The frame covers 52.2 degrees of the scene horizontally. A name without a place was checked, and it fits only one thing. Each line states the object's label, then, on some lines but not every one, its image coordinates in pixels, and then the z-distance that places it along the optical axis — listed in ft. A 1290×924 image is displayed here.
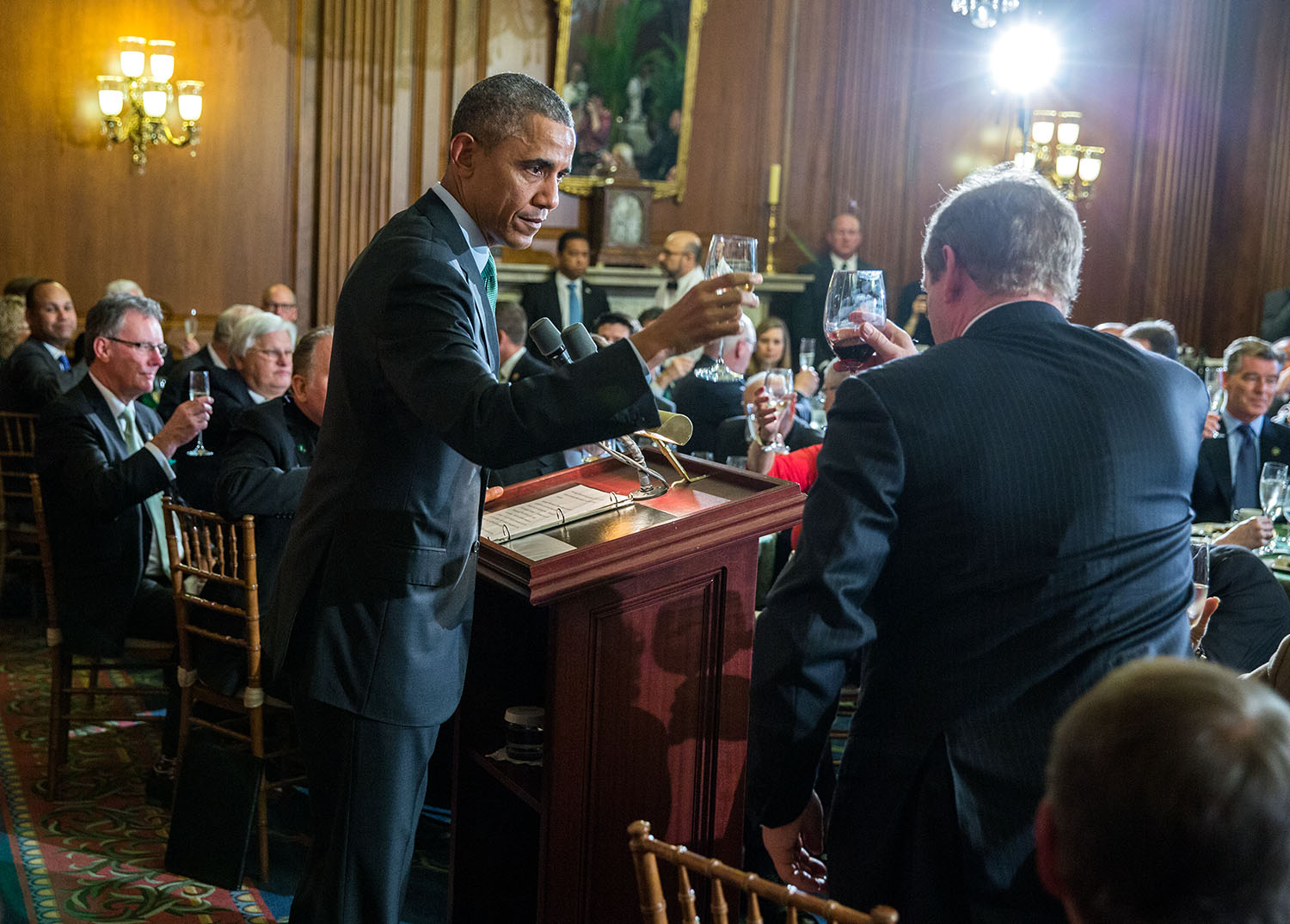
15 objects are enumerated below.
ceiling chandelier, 31.99
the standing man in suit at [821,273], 31.63
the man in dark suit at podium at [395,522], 6.44
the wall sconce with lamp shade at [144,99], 26.21
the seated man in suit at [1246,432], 17.75
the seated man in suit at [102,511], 12.62
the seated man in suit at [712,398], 17.93
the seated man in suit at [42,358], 18.63
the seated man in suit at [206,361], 19.38
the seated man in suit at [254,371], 16.12
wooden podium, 7.50
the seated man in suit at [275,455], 11.85
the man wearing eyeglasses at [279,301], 24.36
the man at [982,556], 5.41
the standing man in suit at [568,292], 29.63
